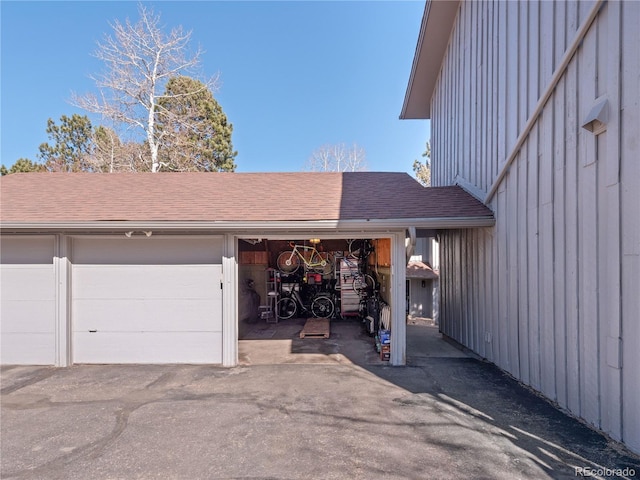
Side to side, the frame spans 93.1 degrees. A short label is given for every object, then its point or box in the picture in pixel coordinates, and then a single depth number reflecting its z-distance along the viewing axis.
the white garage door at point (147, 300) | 5.36
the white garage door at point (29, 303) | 5.34
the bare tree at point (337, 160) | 21.44
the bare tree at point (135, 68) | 13.18
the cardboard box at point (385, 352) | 5.47
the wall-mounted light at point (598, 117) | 3.01
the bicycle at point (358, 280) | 9.62
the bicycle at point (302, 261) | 10.14
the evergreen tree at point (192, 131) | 15.22
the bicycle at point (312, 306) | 9.91
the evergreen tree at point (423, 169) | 24.41
